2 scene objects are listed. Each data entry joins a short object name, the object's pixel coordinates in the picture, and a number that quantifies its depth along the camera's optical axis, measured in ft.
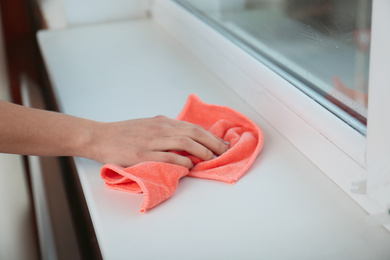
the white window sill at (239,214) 1.98
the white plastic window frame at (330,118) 1.93
